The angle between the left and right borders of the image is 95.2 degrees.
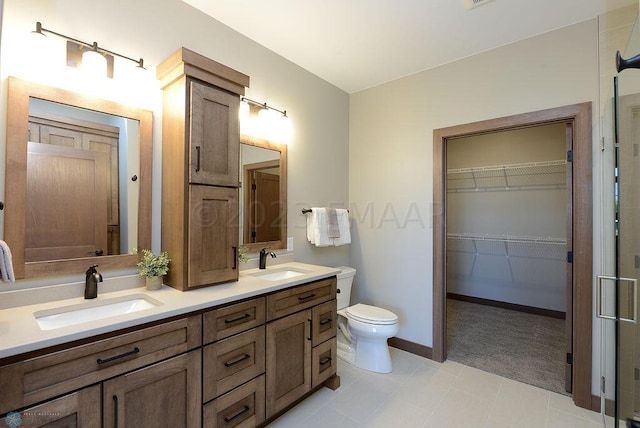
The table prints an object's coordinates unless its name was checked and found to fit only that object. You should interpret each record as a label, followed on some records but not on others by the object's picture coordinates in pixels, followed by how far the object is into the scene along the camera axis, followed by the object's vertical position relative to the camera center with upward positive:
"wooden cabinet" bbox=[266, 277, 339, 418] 1.72 -0.83
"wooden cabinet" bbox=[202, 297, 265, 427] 1.42 -0.79
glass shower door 1.44 -0.21
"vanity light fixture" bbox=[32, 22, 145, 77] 1.44 +0.80
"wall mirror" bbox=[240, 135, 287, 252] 2.25 +0.16
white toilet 2.37 -1.04
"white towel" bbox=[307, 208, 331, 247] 2.66 -0.12
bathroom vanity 0.98 -0.62
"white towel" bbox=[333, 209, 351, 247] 2.84 -0.14
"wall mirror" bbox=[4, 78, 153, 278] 1.32 +0.16
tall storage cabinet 1.63 +0.27
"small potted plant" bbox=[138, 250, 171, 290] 1.62 -0.31
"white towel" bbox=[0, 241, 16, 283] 1.04 -0.19
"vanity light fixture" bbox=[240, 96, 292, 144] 2.24 +0.75
